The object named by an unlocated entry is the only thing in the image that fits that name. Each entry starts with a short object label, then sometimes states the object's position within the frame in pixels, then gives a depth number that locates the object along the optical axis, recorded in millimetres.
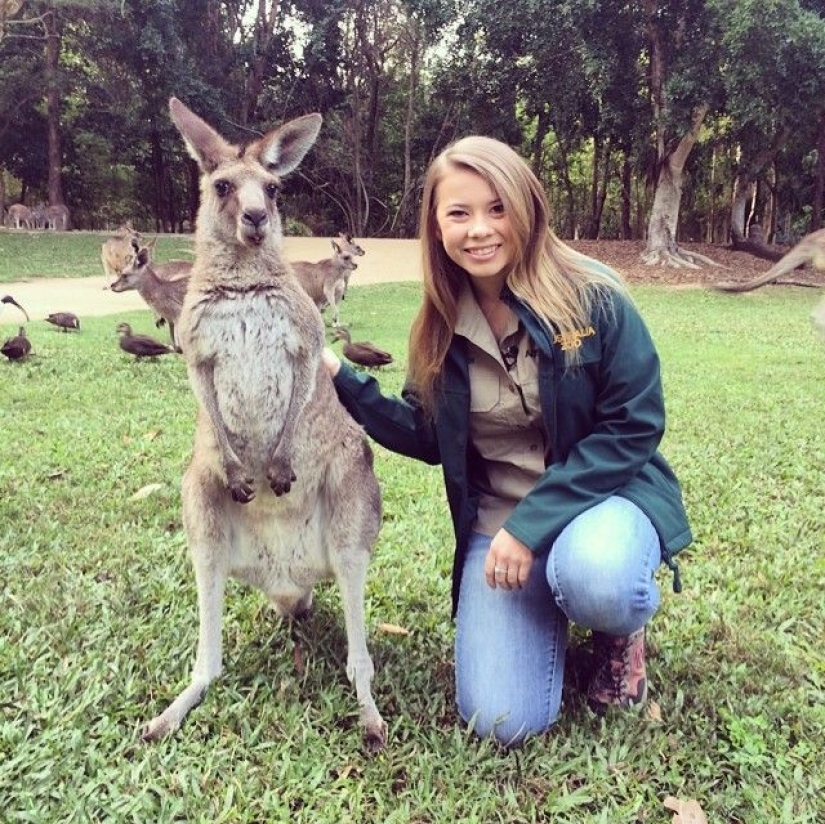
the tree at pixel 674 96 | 12547
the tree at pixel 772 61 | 10961
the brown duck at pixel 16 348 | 5730
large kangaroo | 1892
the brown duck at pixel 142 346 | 5984
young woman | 1783
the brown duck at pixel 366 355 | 5820
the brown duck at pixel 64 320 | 7363
